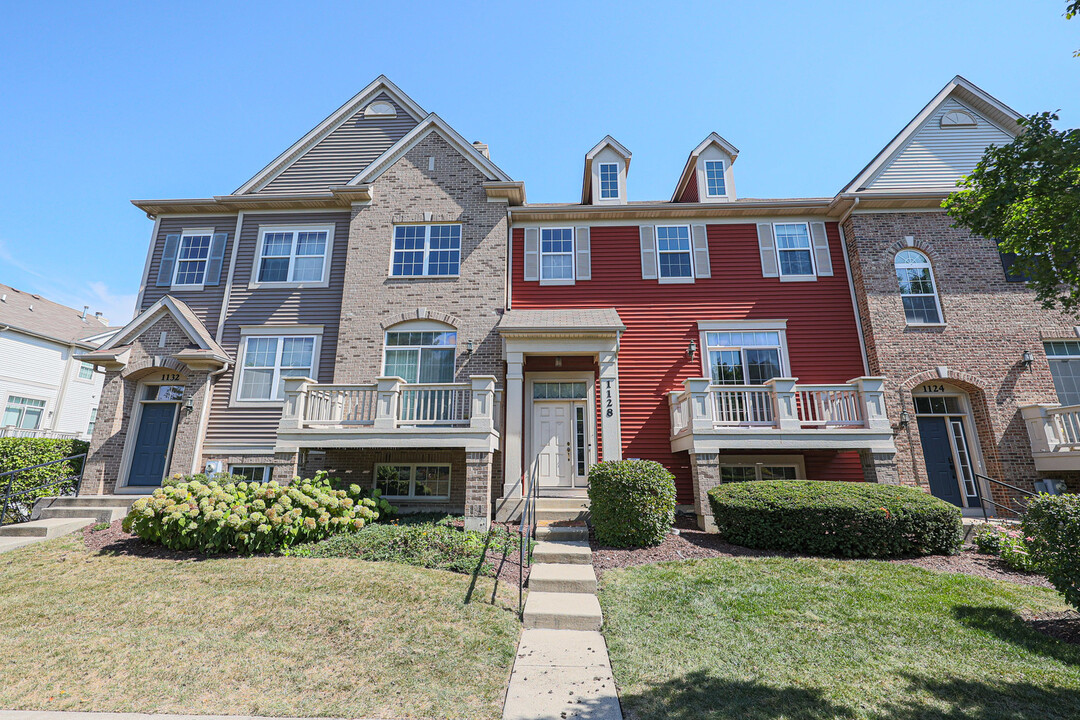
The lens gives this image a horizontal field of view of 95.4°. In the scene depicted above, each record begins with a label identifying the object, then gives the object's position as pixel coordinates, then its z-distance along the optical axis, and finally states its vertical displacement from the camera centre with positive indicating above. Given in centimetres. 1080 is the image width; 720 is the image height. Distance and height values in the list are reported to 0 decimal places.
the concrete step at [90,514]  1026 -68
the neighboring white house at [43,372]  2156 +498
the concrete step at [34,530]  933 -91
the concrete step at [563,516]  978 -72
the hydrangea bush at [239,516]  782 -58
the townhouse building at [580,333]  1094 +363
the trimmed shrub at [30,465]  1083 +34
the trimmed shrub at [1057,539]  536 -67
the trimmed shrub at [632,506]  840 -45
